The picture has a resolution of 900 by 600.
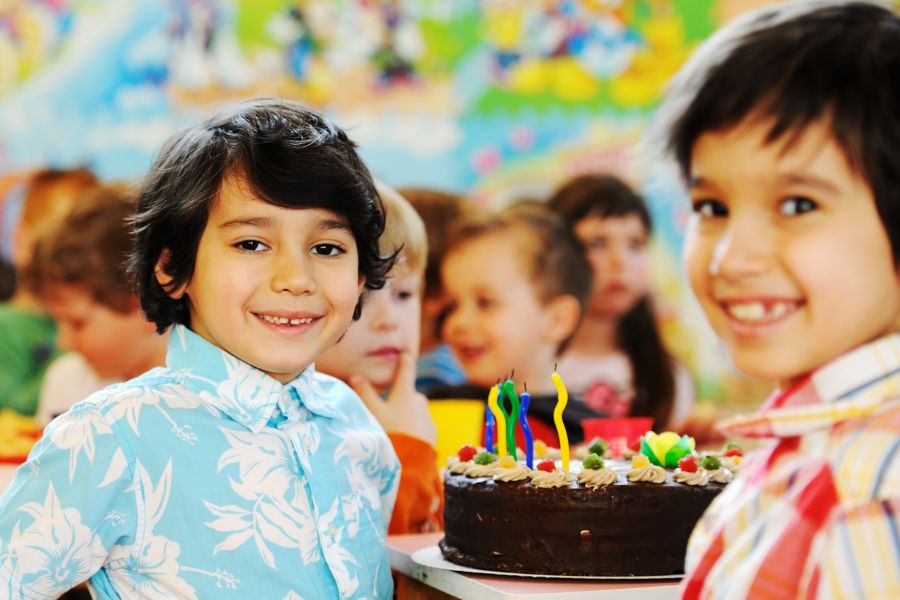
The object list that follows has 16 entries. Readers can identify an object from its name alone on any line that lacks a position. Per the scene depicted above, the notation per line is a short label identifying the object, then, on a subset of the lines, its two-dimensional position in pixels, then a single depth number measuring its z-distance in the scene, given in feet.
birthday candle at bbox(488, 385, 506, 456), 4.39
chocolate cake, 4.18
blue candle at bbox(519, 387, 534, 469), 4.32
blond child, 4.93
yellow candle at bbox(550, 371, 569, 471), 4.20
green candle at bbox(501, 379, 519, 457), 4.38
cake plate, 4.16
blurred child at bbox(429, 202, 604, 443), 7.00
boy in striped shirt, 3.20
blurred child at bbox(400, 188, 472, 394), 7.31
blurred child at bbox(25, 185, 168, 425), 7.51
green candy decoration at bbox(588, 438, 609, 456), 4.53
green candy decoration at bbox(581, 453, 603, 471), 4.24
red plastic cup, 4.92
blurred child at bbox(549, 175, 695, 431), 8.50
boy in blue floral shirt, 3.91
